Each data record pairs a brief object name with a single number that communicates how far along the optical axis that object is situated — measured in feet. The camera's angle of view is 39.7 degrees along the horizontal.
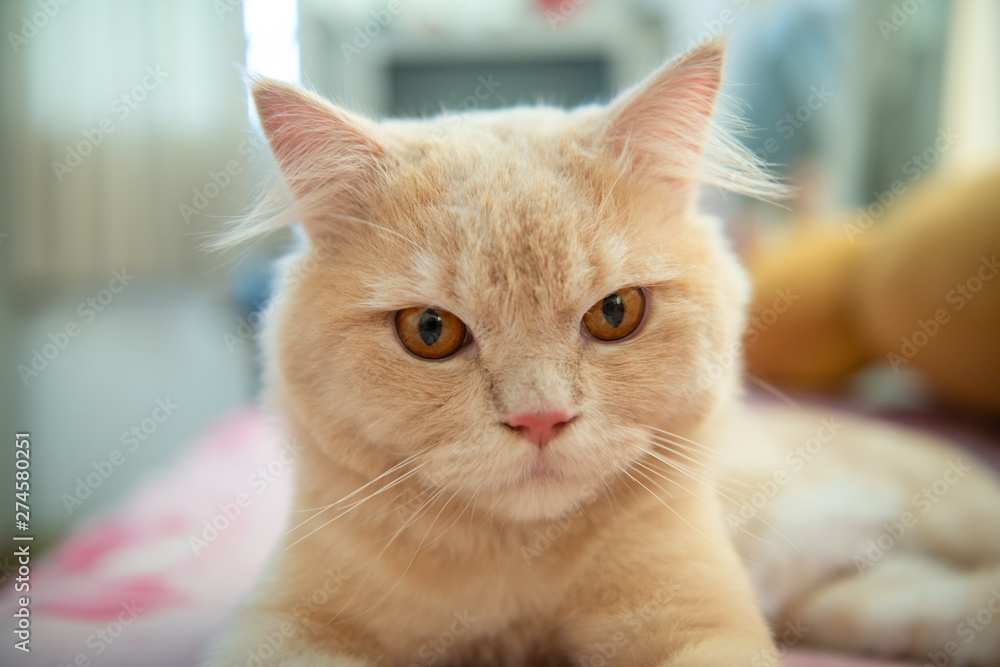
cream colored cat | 1.00
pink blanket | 1.11
